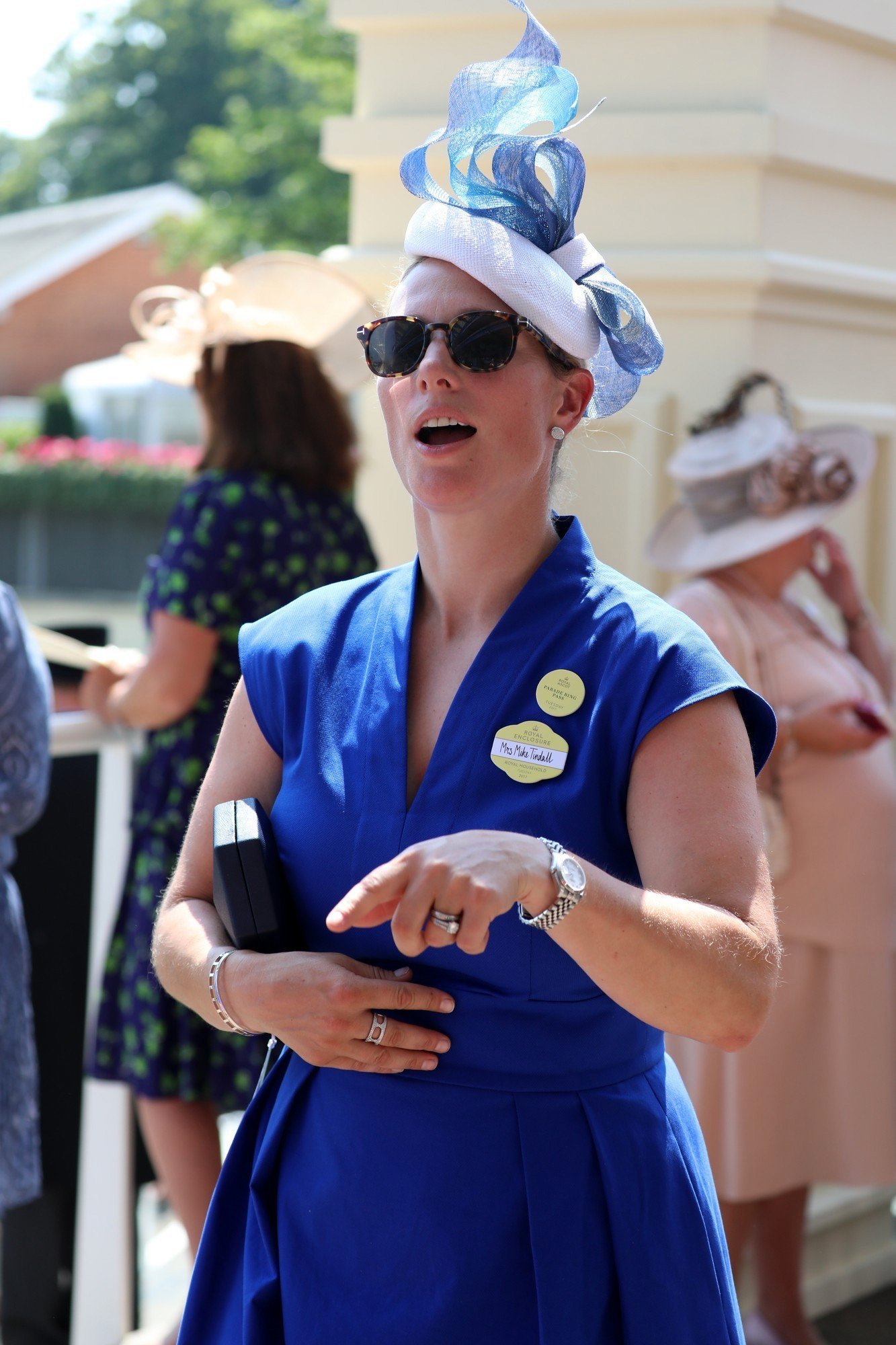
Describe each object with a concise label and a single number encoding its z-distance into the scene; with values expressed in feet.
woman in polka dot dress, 21.52
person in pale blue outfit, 17.57
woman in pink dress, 21.67
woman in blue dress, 10.02
